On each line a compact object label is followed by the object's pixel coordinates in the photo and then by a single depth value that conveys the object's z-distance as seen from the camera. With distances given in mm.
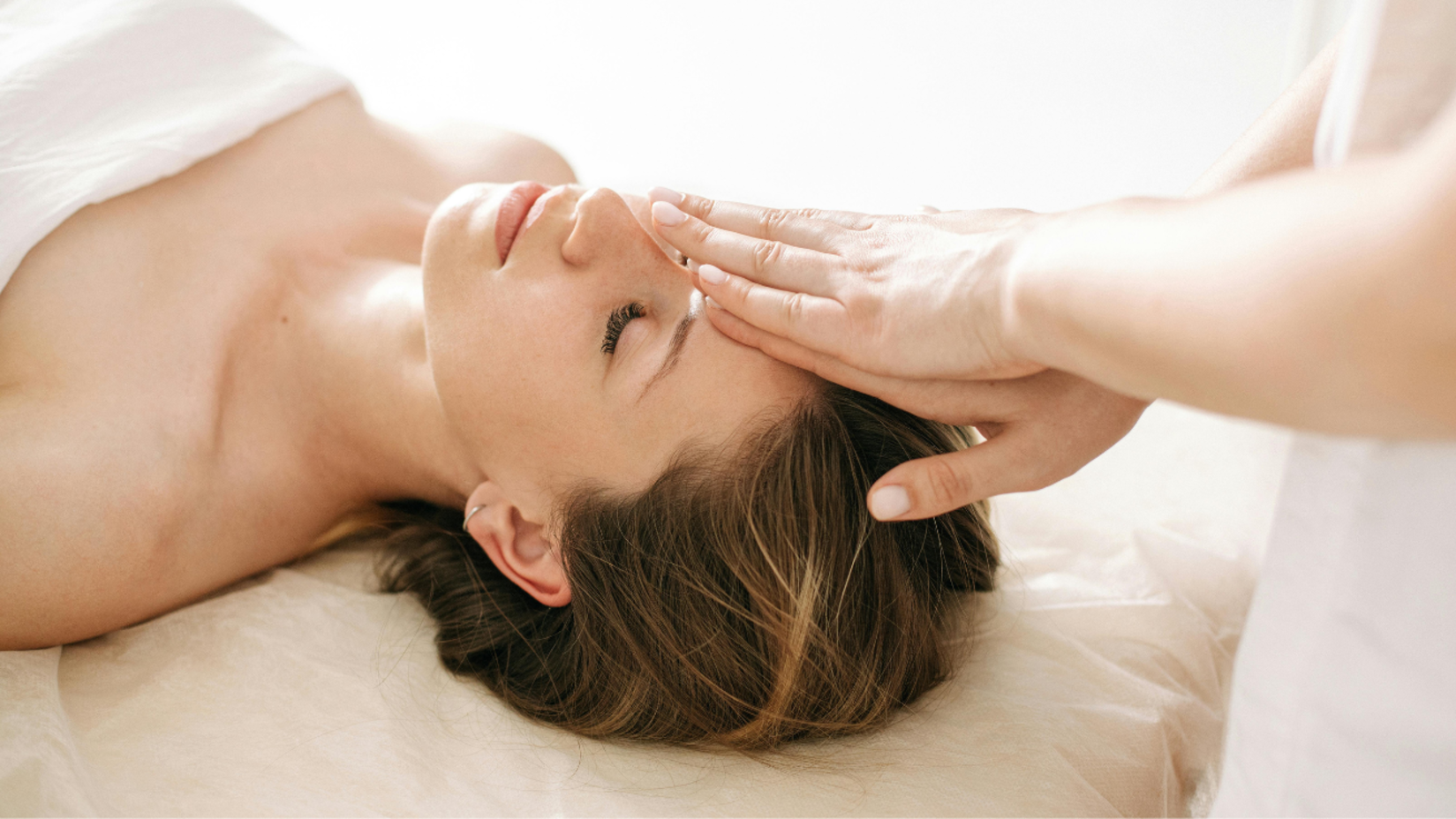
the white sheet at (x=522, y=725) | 943
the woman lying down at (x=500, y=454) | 987
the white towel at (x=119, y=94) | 1041
